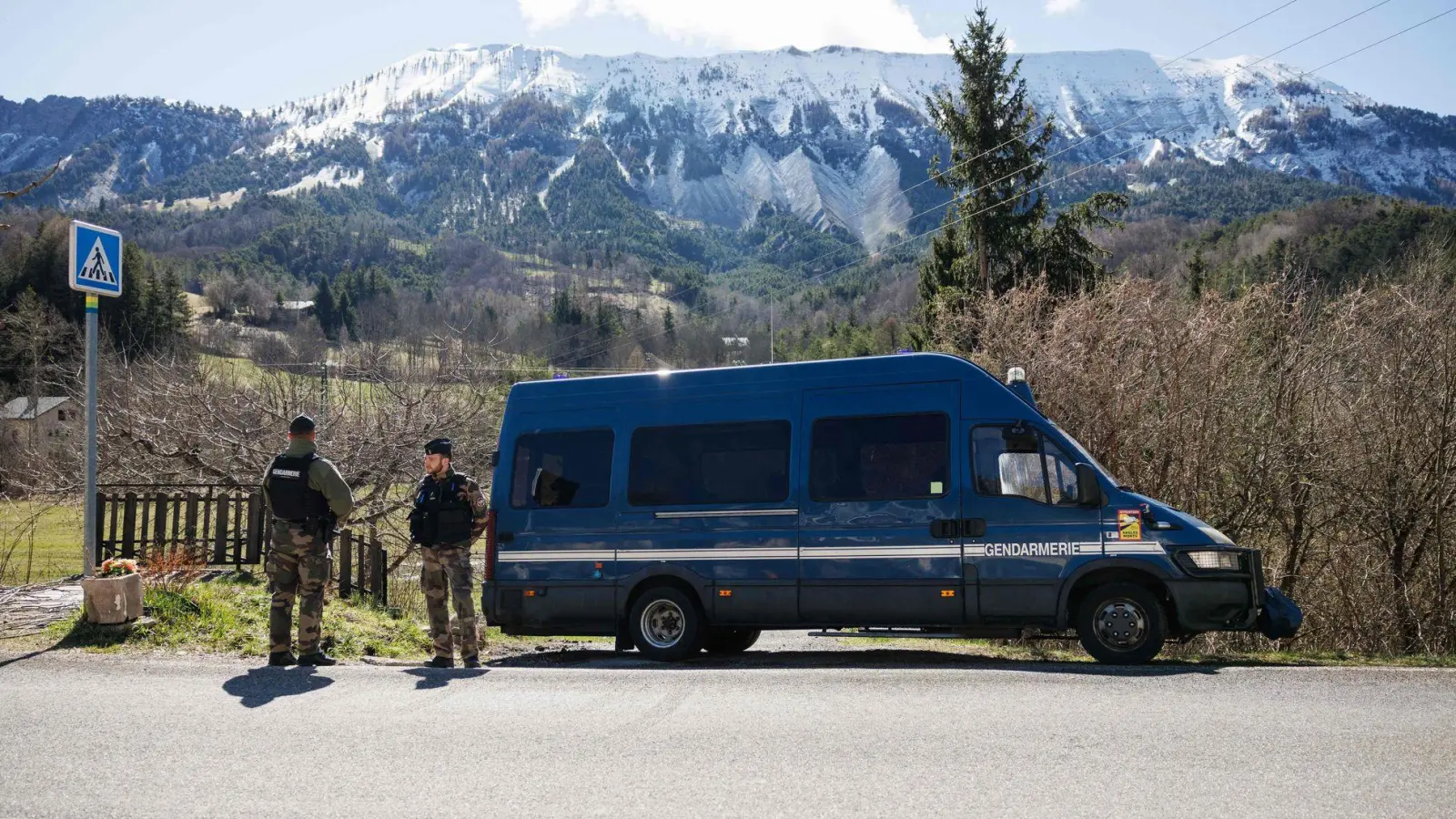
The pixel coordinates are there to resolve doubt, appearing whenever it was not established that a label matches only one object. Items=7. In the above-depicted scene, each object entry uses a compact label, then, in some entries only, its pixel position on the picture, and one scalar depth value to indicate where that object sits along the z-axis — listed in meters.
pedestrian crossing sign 10.04
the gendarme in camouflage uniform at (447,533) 10.46
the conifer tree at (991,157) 34.56
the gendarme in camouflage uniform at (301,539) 9.88
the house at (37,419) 35.12
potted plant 10.08
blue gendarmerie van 9.98
